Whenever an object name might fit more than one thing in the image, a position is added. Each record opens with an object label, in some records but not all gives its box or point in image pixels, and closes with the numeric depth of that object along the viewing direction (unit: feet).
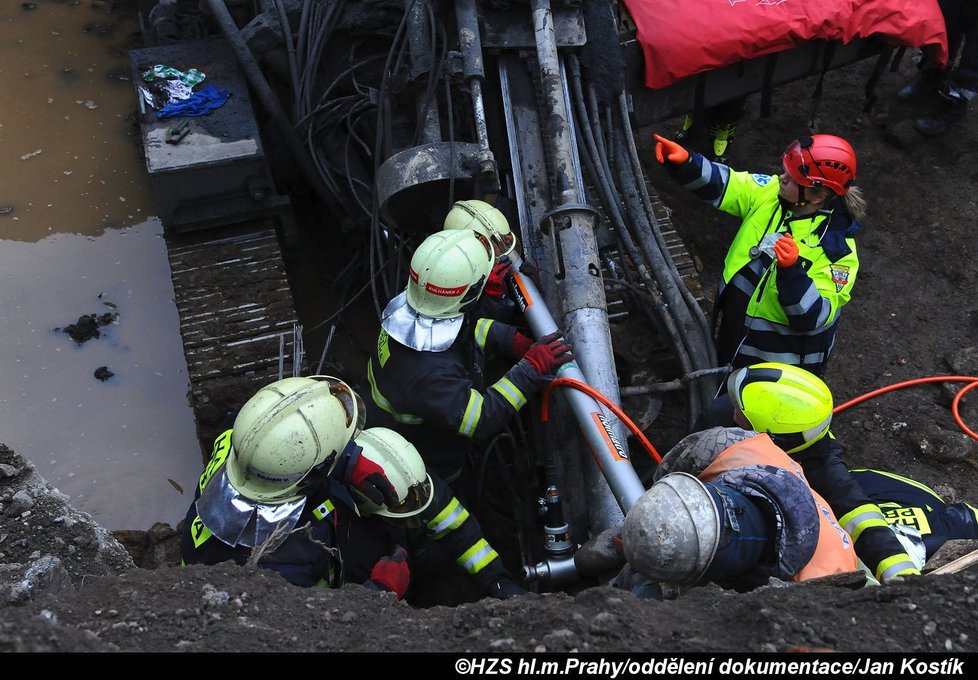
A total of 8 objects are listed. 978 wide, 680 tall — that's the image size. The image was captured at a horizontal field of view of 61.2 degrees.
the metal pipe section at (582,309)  11.22
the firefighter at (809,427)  10.20
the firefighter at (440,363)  11.76
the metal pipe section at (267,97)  17.03
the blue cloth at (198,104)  16.57
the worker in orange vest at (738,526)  7.86
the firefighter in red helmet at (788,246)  13.00
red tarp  16.60
